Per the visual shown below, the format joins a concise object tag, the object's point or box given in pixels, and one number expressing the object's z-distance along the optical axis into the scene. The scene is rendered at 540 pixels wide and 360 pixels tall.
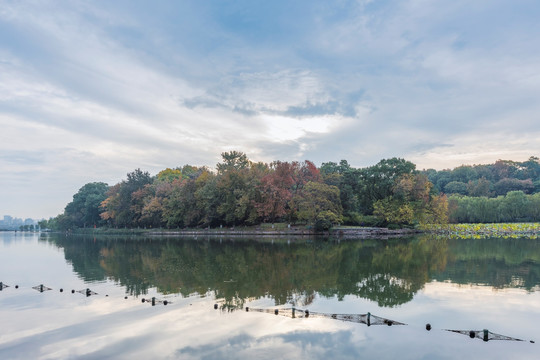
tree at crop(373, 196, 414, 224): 48.78
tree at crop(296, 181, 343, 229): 46.69
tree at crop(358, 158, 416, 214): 51.62
